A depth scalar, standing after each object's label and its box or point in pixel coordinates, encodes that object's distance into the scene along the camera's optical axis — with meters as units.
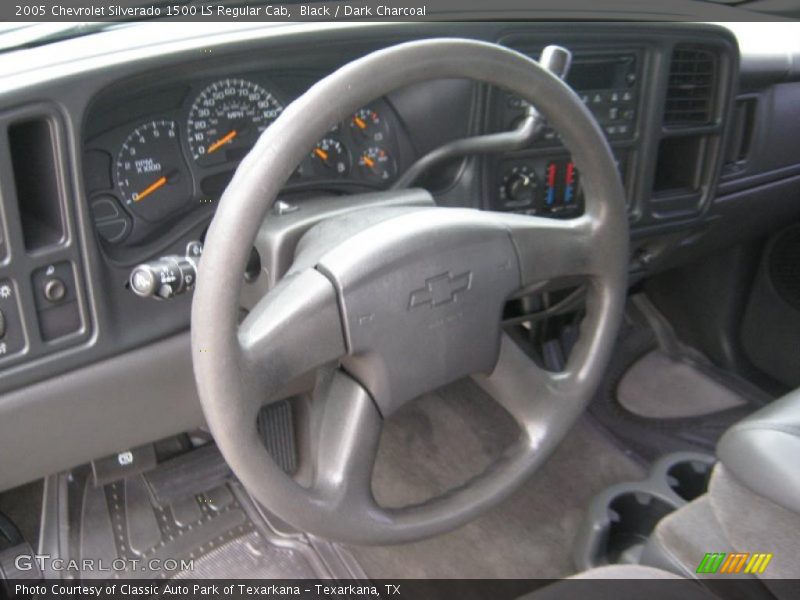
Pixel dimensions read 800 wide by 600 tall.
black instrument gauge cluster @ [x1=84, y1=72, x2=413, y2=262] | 1.11
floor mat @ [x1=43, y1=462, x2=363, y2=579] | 1.51
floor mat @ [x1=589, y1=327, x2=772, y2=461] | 2.01
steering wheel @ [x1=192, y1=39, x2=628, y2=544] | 0.83
